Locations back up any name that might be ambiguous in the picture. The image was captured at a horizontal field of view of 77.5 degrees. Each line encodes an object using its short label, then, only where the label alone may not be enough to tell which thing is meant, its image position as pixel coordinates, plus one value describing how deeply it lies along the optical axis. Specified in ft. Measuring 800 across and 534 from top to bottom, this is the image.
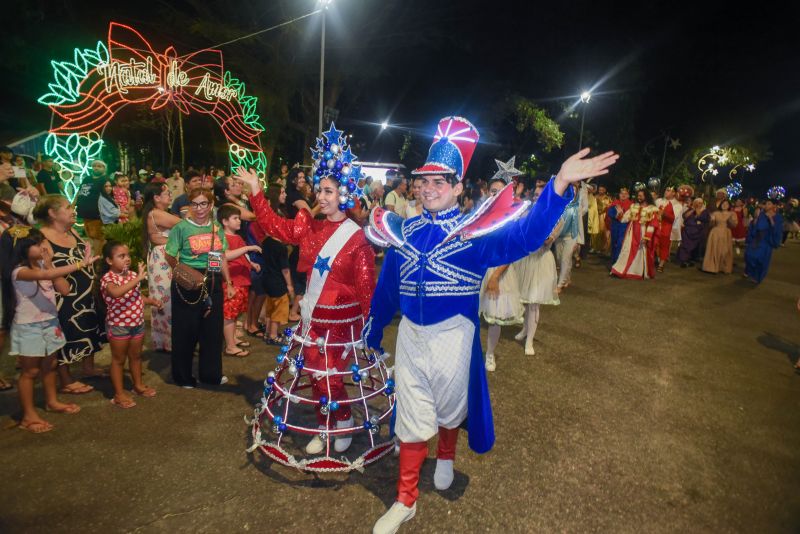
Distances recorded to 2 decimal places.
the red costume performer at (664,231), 41.16
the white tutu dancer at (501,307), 18.44
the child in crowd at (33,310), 12.85
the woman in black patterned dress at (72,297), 13.85
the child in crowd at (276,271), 20.56
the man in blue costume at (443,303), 10.05
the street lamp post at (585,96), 71.15
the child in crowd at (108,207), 29.94
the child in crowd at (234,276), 18.21
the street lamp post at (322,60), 51.82
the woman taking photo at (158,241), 18.44
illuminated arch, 27.35
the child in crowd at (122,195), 36.24
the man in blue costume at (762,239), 38.88
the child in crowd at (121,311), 14.39
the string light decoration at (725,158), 107.34
